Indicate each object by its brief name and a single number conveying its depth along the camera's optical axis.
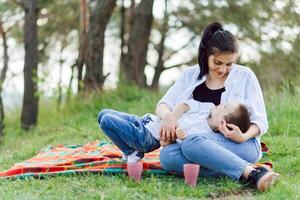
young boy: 4.04
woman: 3.88
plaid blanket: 4.33
